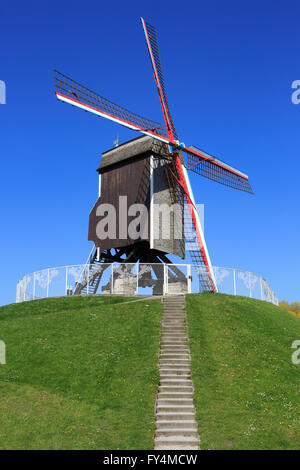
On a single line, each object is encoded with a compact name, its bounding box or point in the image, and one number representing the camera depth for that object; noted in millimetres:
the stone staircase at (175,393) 13766
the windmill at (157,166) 29828
